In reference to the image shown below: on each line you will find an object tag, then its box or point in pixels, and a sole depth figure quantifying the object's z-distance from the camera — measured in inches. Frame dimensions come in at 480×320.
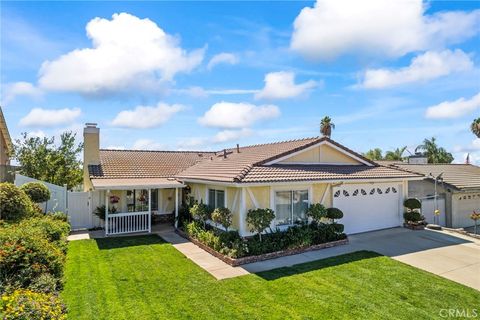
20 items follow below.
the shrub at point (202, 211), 616.7
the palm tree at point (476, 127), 1497.3
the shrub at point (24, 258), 316.8
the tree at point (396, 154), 1798.2
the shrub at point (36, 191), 649.0
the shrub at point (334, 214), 587.2
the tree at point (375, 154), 1907.0
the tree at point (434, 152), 1735.9
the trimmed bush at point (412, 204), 692.1
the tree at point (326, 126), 1616.6
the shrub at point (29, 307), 228.2
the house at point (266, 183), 546.3
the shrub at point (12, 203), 515.2
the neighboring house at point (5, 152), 789.2
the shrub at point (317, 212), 563.2
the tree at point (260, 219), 494.9
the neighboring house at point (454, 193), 839.7
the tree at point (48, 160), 885.8
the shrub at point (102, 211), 702.5
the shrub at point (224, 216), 534.9
